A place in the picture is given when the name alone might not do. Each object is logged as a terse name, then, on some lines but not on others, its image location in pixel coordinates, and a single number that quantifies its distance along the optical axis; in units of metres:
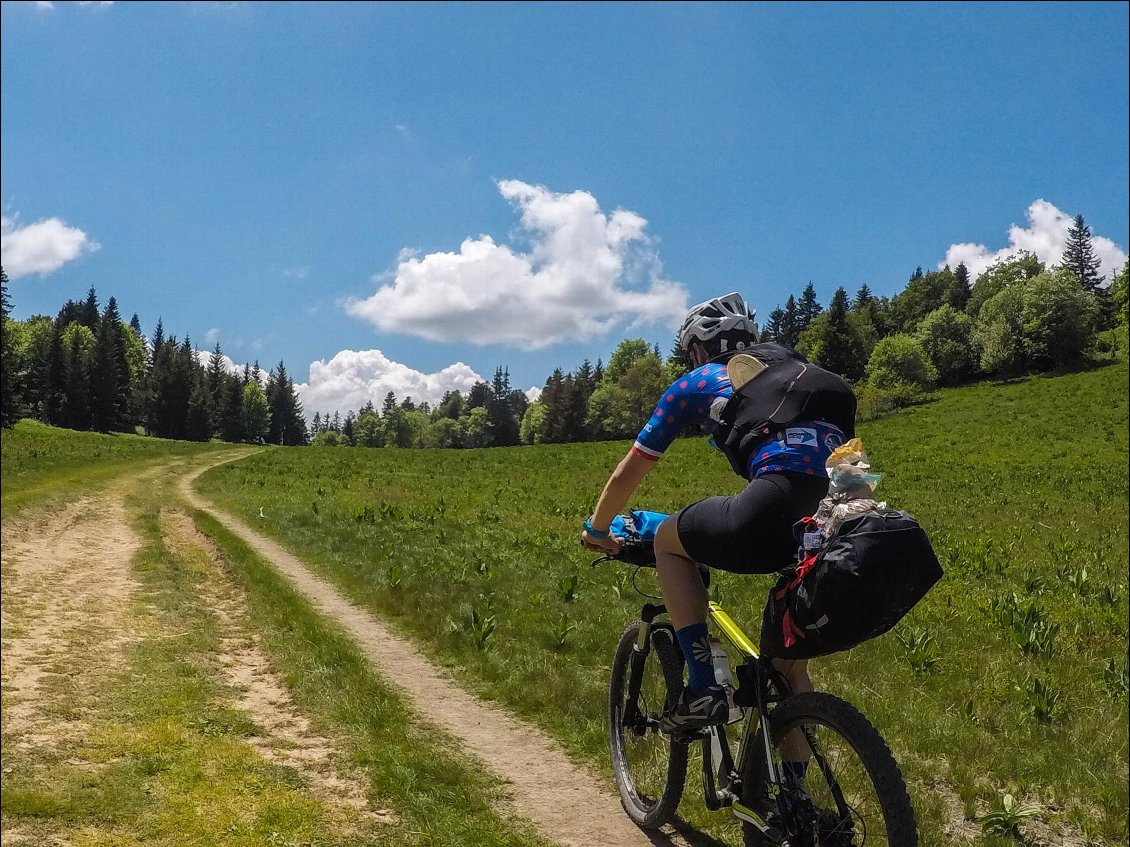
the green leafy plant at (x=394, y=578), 11.68
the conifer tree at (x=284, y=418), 121.62
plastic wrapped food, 2.97
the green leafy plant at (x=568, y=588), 11.27
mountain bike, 3.03
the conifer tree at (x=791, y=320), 153.50
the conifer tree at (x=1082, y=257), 126.56
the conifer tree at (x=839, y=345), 82.00
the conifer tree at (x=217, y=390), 70.19
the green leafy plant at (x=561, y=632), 8.98
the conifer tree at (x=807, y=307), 155.38
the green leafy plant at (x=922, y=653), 8.00
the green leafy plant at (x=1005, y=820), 4.72
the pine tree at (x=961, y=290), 124.38
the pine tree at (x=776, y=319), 157.19
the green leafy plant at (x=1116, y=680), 7.43
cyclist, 3.46
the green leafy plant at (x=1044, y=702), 6.72
